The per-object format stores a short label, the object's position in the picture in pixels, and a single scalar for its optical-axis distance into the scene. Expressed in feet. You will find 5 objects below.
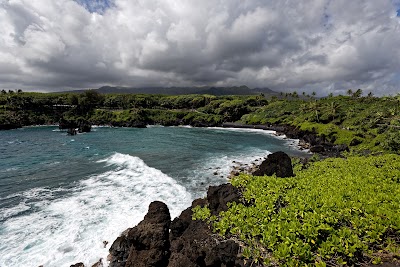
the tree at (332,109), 262.47
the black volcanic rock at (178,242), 27.12
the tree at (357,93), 352.69
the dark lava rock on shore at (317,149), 151.10
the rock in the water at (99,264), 45.31
